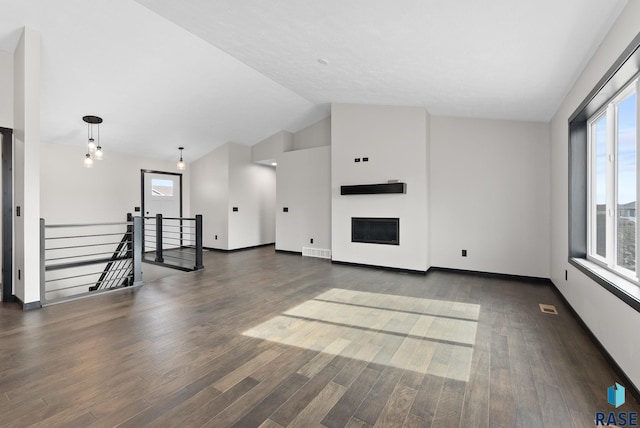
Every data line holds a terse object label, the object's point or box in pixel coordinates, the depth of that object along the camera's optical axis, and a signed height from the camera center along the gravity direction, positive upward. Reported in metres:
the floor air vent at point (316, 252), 6.93 -0.91
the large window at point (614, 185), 2.43 +0.27
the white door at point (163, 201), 7.61 +0.31
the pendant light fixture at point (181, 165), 6.53 +1.05
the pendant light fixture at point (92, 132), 5.00 +1.59
